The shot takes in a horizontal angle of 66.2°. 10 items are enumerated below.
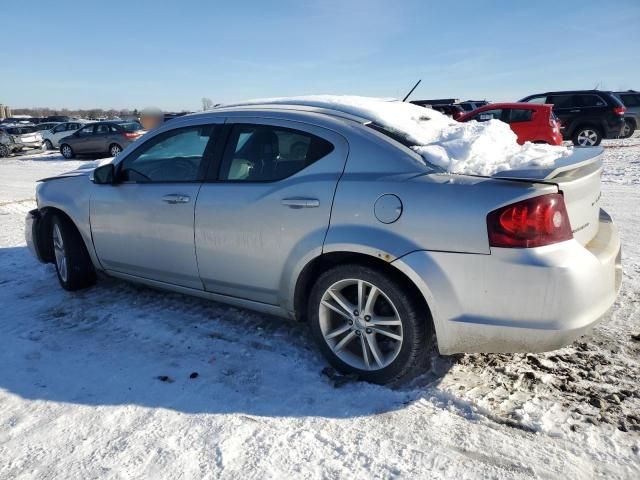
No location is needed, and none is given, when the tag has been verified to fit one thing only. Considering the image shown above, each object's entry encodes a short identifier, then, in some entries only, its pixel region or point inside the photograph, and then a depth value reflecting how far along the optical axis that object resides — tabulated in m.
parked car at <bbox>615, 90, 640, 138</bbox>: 19.58
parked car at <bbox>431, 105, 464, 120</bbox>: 18.81
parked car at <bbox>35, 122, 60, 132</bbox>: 27.23
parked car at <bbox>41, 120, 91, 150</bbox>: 23.15
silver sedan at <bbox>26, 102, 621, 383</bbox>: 2.42
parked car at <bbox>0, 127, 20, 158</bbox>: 21.53
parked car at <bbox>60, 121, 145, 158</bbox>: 17.41
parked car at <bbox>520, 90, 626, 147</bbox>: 15.54
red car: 12.37
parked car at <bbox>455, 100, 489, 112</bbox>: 23.66
